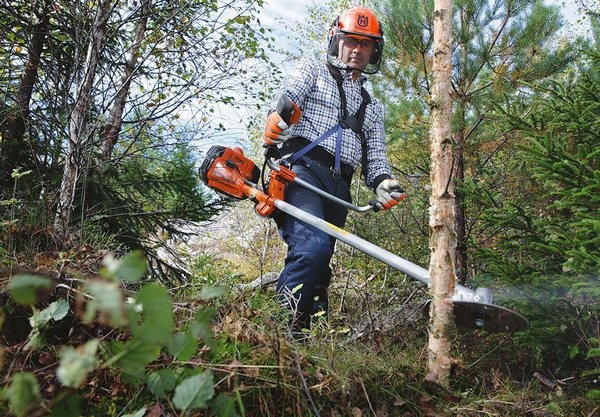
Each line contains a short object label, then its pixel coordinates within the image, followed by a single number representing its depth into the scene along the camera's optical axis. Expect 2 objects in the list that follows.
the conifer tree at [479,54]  4.71
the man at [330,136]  3.48
